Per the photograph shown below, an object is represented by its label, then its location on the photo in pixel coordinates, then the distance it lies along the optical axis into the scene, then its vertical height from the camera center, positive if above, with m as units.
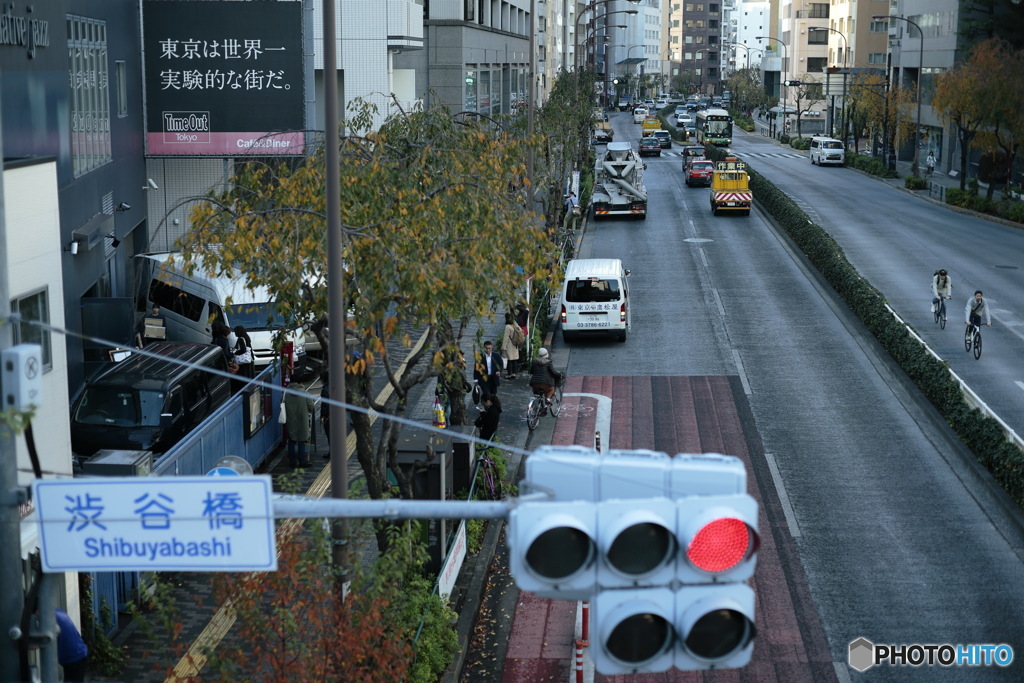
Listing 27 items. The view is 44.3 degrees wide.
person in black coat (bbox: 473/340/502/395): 22.59 -4.59
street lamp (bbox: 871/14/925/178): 72.25 -1.32
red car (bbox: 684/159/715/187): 69.69 -2.78
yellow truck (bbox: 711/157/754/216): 56.03 -3.12
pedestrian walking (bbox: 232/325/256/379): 24.20 -4.40
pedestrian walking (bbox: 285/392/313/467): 20.02 -4.82
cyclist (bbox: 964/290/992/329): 28.16 -4.19
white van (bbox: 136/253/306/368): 26.77 -4.17
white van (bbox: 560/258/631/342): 30.80 -4.41
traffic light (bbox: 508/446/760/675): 5.48 -1.94
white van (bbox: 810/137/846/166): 86.62 -2.10
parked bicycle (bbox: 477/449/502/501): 18.64 -5.23
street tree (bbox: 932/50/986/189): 56.91 +0.98
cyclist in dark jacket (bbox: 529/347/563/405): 23.83 -4.76
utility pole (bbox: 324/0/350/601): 10.81 -1.64
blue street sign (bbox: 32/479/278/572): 6.52 -2.07
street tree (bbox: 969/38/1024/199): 55.31 +1.09
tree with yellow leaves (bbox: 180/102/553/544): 13.38 -1.41
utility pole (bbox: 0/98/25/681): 7.10 -2.42
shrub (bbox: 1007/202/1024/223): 53.50 -3.88
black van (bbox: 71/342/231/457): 19.41 -4.46
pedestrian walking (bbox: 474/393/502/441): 21.16 -4.92
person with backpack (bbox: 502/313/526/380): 26.78 -4.78
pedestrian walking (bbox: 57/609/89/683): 11.31 -4.72
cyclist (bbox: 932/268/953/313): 31.14 -4.07
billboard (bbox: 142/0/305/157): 30.73 +1.30
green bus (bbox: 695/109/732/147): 100.25 -0.46
